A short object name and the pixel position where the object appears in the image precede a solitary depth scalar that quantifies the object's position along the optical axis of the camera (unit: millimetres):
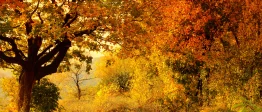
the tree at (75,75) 64312
